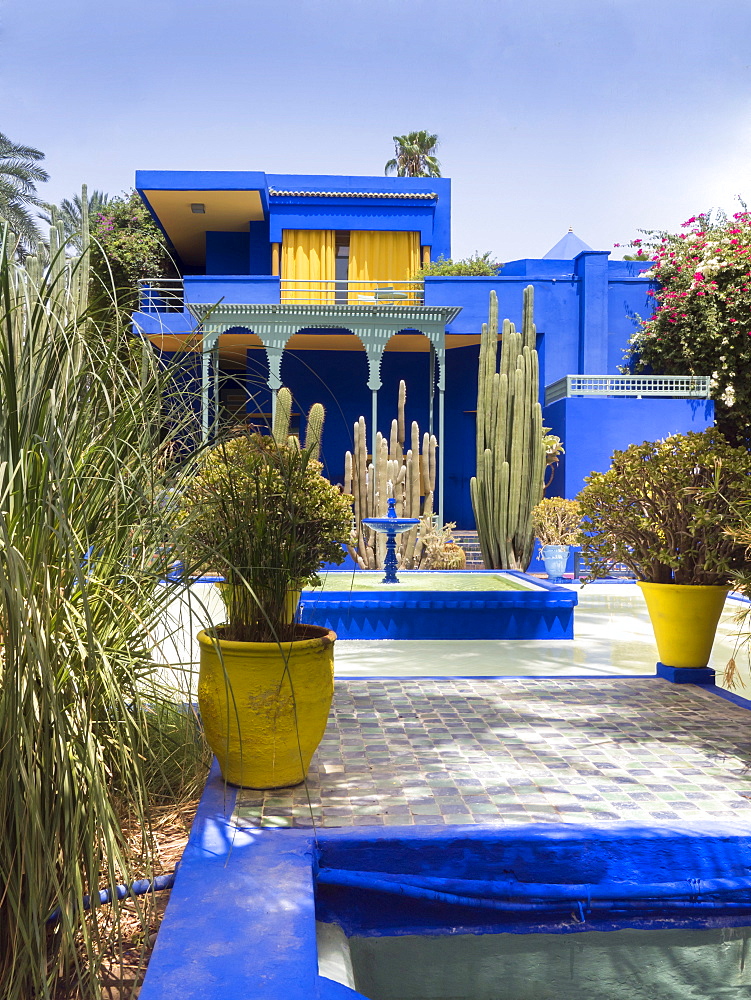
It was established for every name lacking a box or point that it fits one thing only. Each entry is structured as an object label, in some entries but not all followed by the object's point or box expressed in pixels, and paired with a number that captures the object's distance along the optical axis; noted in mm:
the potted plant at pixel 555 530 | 12641
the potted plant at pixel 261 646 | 3023
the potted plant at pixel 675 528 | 5000
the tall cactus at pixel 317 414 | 12625
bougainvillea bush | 16297
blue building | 15312
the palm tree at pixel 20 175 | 22125
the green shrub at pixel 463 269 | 18016
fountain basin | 8453
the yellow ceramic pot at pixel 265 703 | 3045
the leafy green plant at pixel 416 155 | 26812
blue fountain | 10492
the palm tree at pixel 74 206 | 24531
